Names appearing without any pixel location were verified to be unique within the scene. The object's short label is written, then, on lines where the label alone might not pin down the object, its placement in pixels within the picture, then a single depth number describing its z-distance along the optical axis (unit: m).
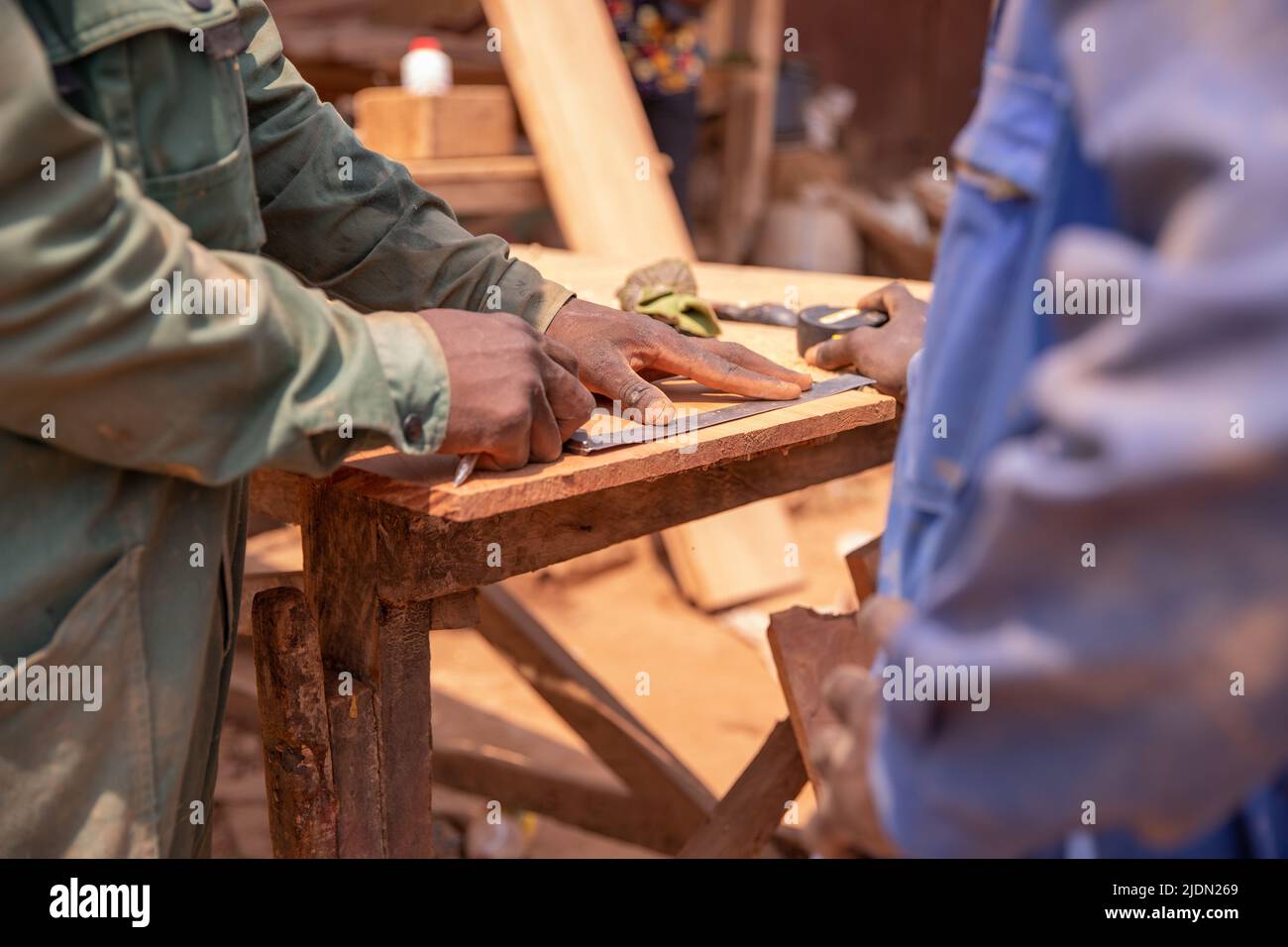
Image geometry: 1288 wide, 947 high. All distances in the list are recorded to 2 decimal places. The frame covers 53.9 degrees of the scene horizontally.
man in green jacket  1.12
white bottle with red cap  4.16
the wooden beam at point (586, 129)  4.49
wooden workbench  1.51
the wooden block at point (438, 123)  4.00
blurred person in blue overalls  0.79
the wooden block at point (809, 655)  1.96
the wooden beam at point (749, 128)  7.08
